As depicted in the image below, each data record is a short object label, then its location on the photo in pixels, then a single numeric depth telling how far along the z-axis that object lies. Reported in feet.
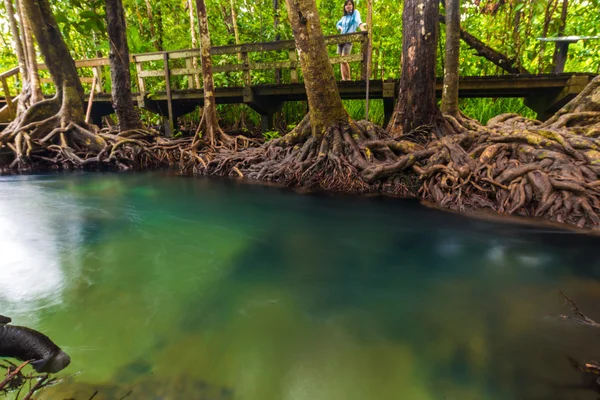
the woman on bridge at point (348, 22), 29.19
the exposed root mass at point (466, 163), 13.99
